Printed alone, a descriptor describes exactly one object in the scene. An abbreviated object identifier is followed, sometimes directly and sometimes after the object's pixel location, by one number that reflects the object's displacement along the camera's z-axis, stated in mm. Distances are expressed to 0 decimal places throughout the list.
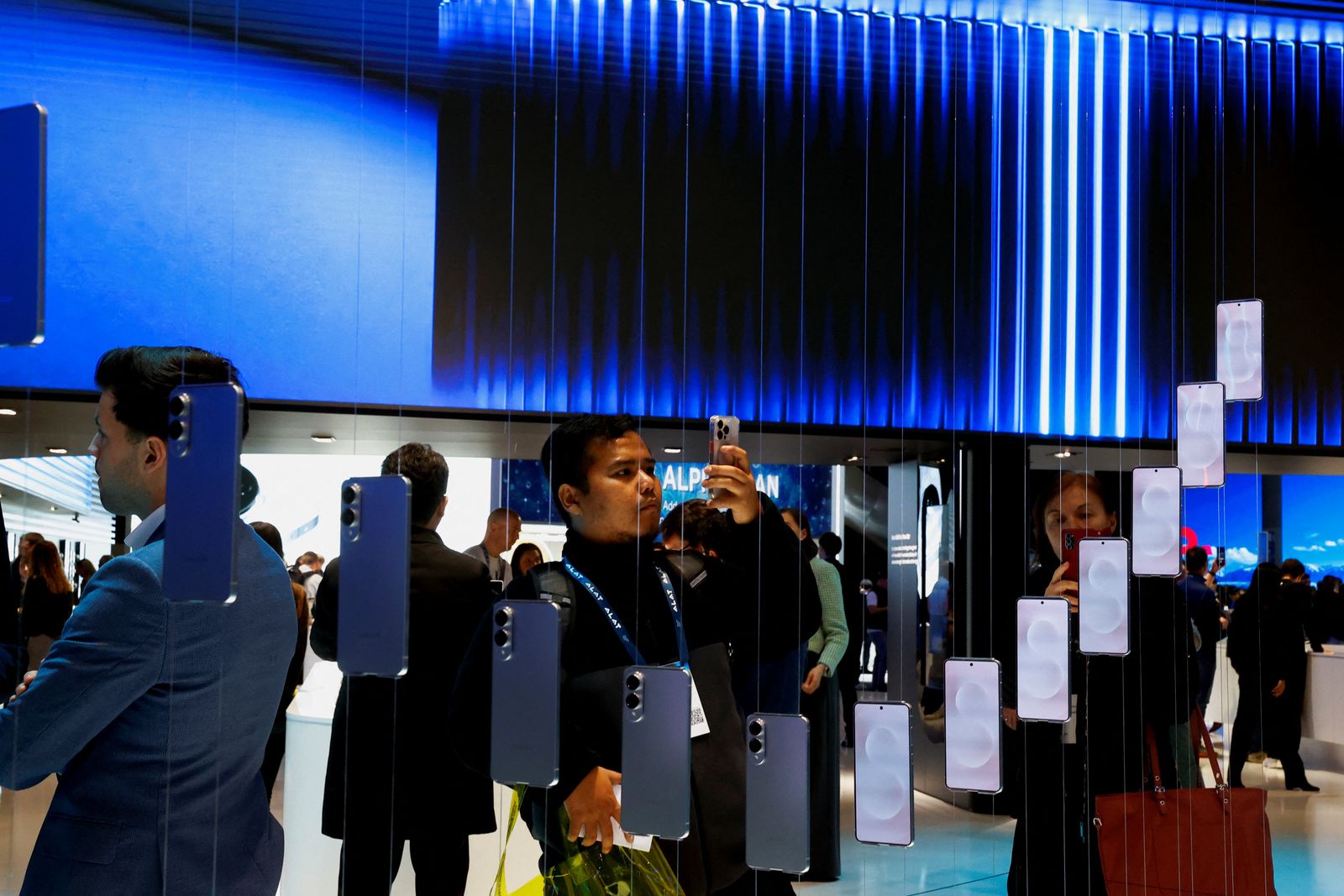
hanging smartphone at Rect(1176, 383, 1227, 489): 3590
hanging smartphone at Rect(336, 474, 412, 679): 2053
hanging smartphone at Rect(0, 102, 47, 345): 1614
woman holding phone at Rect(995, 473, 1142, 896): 3740
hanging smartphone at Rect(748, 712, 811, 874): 2355
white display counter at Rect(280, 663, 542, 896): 3408
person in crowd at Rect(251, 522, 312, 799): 3301
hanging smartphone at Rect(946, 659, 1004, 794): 3000
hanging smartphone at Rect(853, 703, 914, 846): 2652
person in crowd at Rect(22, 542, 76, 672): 3189
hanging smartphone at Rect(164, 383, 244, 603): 1644
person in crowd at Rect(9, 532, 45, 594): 3147
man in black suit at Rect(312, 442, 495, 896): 2875
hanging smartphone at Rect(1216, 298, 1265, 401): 3596
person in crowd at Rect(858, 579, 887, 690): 5555
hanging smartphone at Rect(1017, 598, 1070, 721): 3262
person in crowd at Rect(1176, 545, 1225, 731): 5609
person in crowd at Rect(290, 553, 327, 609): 3549
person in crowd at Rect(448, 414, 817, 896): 2238
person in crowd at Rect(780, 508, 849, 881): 4391
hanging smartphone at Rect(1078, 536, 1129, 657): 3352
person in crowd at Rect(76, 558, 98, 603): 3211
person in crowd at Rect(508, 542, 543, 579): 3336
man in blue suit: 1555
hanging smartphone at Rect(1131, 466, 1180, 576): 3461
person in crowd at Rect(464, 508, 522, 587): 3156
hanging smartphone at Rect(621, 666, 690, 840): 2191
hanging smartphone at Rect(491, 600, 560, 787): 2191
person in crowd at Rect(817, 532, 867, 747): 4926
